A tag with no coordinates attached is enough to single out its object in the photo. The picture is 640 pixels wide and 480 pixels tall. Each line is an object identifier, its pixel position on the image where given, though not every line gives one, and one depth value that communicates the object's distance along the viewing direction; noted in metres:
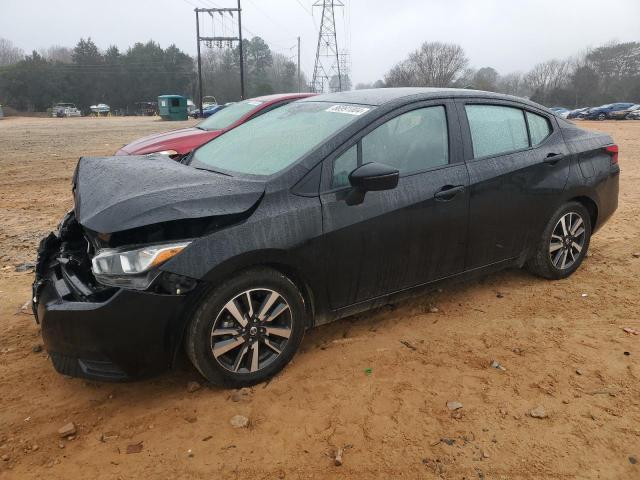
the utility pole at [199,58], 40.12
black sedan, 2.69
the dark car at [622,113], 40.81
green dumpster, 39.00
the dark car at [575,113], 46.91
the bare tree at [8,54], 103.19
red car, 7.38
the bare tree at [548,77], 76.50
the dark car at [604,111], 42.34
